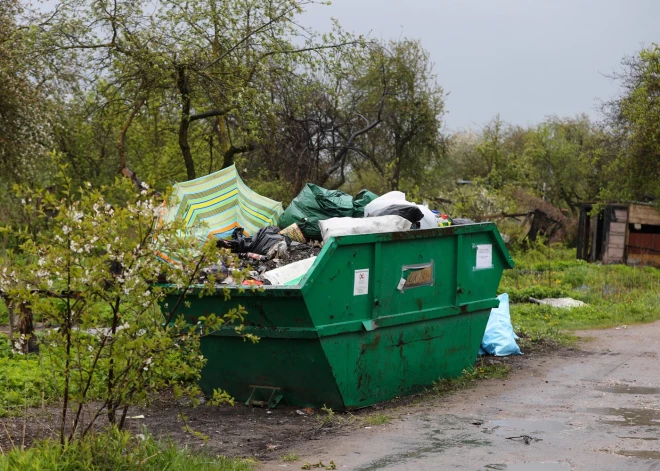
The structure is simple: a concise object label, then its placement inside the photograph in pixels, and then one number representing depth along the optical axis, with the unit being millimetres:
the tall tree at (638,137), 21750
